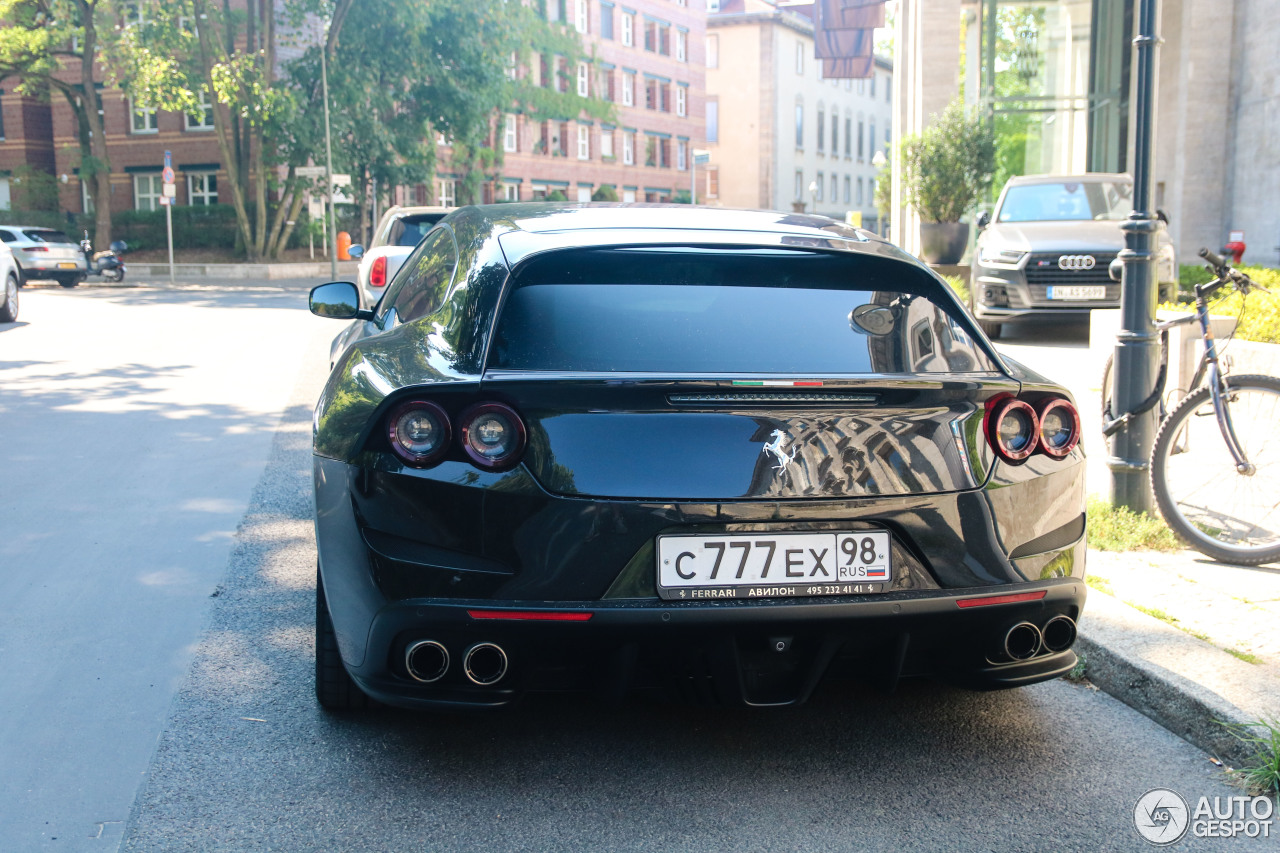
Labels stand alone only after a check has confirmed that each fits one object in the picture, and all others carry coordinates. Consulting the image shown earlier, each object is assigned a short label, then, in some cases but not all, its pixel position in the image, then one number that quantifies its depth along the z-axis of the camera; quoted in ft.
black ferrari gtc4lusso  9.65
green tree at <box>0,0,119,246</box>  122.93
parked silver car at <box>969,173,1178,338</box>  44.24
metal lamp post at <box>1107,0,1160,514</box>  17.84
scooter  110.94
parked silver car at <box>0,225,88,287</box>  104.22
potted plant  69.05
